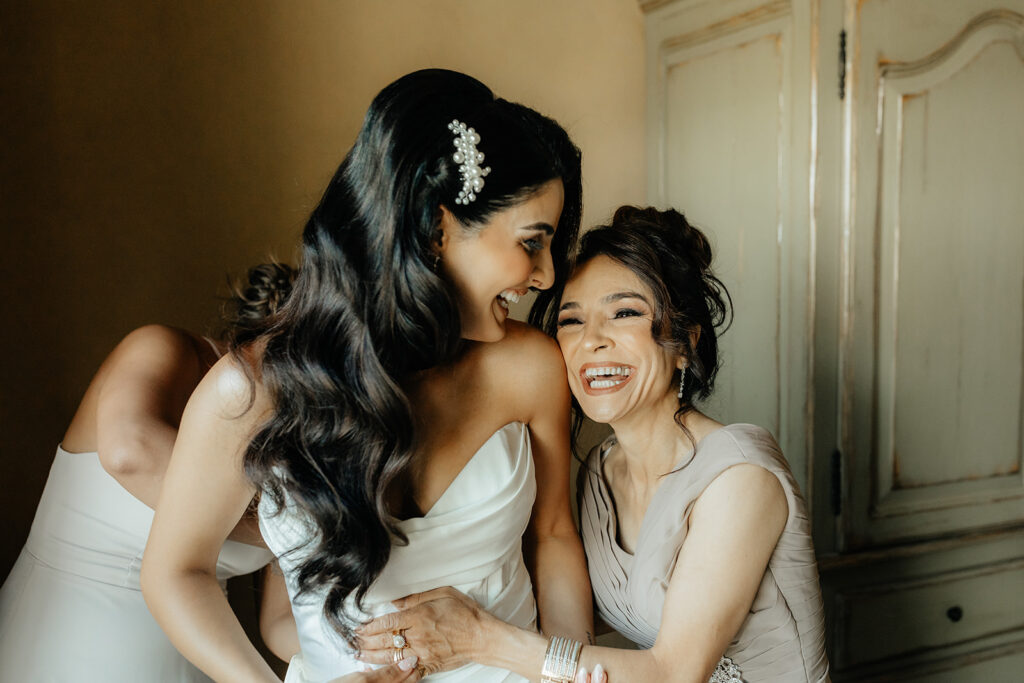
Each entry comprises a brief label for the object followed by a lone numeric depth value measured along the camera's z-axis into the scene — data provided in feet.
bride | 3.35
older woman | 3.76
